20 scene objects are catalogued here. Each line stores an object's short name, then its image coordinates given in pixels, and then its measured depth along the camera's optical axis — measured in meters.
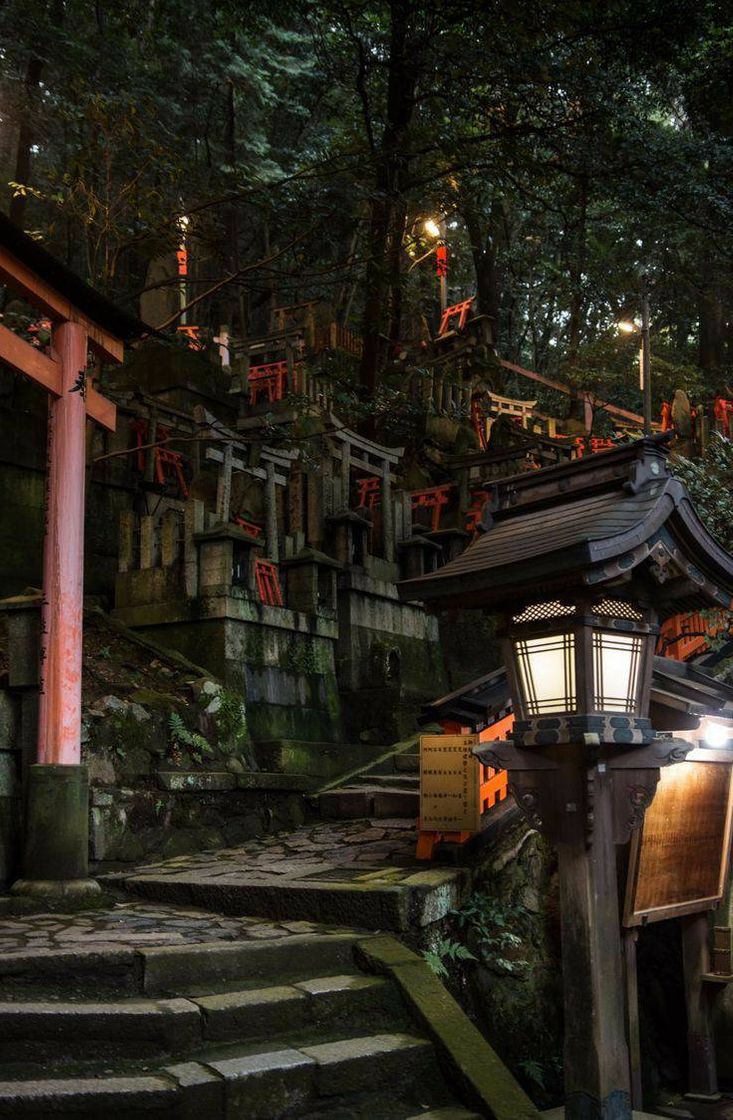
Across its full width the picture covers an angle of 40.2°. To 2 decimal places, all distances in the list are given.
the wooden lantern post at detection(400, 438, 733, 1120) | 6.61
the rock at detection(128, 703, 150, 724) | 11.04
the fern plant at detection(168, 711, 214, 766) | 11.41
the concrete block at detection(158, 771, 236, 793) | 10.73
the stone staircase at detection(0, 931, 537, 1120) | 5.53
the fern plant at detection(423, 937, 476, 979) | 7.77
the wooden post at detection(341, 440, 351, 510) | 17.31
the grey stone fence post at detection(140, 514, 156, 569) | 14.42
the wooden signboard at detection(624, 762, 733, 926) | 8.95
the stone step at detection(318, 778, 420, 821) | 11.55
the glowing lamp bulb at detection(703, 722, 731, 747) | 9.20
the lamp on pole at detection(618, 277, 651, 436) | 9.73
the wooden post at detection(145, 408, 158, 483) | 17.69
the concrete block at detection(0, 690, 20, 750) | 9.23
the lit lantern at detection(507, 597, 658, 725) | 6.79
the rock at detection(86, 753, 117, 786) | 10.17
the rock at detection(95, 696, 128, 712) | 10.84
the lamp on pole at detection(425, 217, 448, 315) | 30.76
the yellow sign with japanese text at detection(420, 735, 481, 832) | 8.98
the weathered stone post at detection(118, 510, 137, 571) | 14.57
